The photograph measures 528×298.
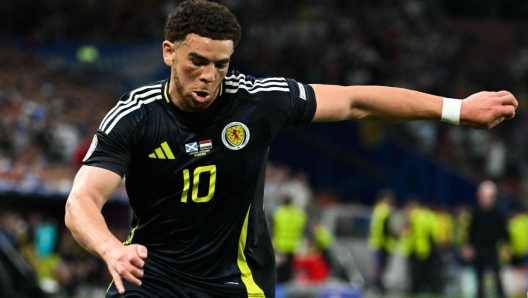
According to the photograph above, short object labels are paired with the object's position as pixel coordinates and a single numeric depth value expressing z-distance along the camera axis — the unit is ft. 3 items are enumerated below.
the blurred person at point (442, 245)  62.85
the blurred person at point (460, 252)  64.54
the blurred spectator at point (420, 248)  61.67
